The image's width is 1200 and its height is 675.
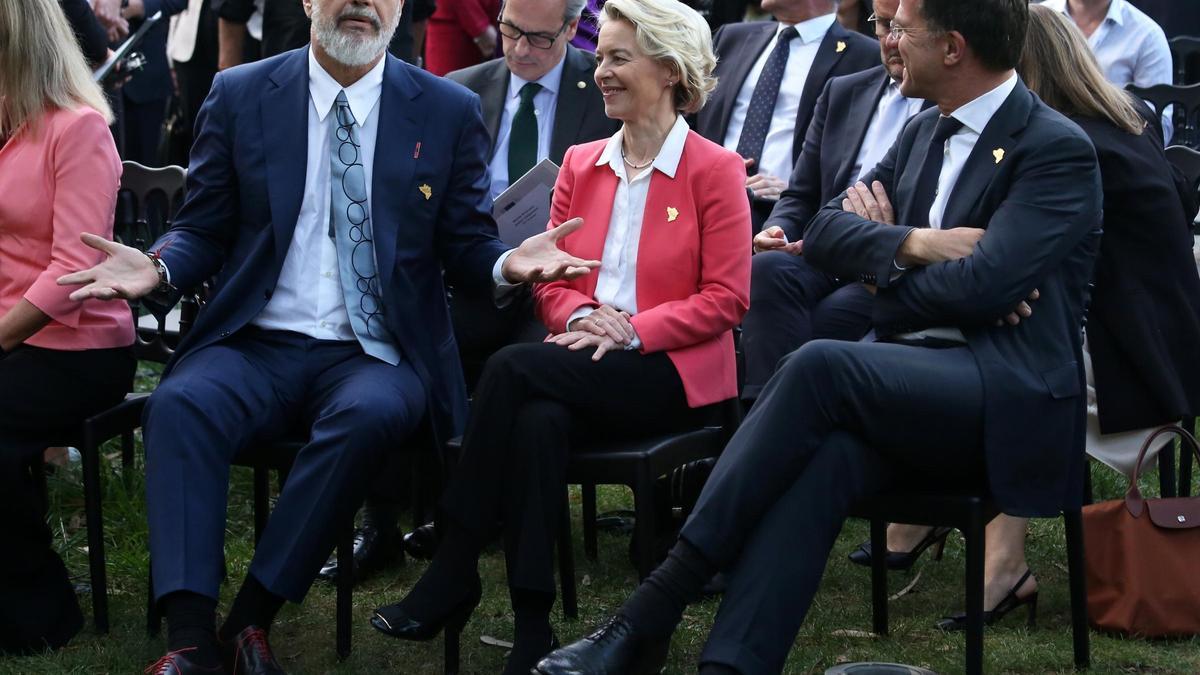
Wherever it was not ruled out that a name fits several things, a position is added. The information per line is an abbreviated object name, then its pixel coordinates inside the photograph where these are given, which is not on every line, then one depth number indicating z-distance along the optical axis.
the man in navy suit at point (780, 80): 11.48
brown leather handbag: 8.41
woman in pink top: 8.62
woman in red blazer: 7.94
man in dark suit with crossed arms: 7.30
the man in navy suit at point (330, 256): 8.21
